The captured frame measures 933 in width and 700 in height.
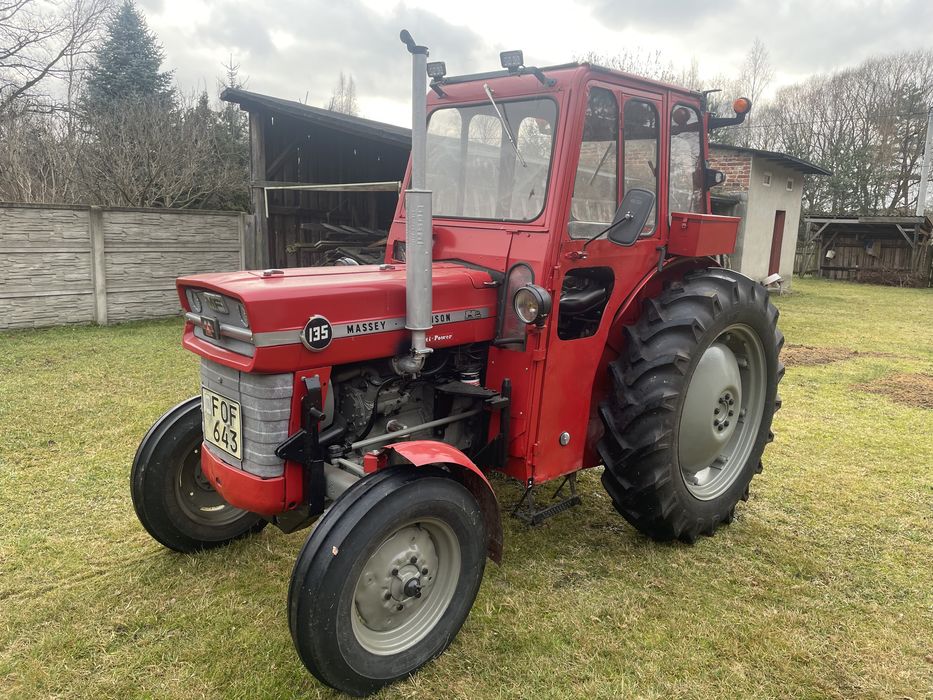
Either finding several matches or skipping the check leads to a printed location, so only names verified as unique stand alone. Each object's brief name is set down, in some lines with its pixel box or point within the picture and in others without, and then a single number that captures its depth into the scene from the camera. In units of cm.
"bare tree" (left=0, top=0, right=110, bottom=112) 1477
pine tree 1934
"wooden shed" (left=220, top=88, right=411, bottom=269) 965
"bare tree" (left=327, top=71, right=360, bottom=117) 3226
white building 1406
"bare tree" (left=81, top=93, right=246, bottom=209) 1329
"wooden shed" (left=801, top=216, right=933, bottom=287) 1952
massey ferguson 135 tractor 244
